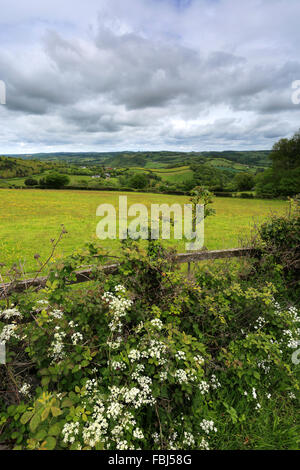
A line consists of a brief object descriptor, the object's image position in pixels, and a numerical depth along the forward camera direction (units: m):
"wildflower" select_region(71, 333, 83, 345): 2.24
